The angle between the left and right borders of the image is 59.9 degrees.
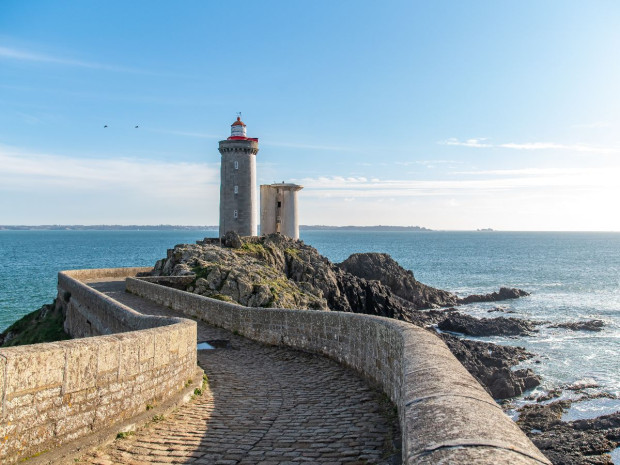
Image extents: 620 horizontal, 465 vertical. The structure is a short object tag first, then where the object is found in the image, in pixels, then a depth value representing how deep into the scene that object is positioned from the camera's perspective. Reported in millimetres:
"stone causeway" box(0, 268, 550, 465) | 3498
